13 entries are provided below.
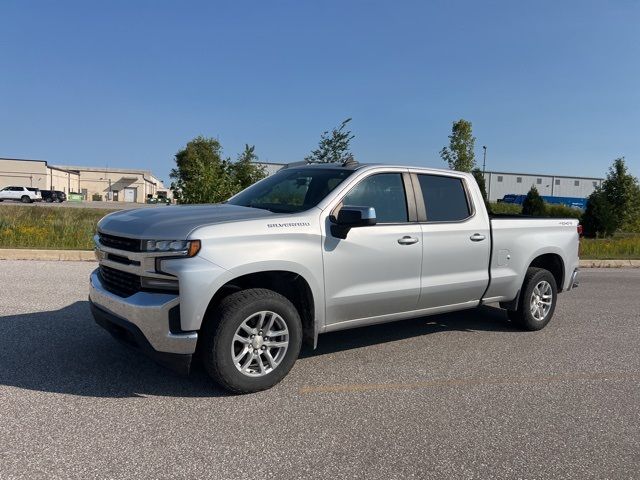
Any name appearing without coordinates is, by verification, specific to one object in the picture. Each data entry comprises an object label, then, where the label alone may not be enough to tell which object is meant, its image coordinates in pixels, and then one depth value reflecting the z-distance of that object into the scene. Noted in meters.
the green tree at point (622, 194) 26.89
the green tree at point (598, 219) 24.02
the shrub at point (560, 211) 31.27
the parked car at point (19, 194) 56.56
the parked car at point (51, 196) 60.47
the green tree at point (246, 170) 15.74
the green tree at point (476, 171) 34.78
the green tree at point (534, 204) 27.86
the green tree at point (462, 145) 36.03
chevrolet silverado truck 3.94
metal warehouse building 92.56
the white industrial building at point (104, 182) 85.00
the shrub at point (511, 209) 34.07
